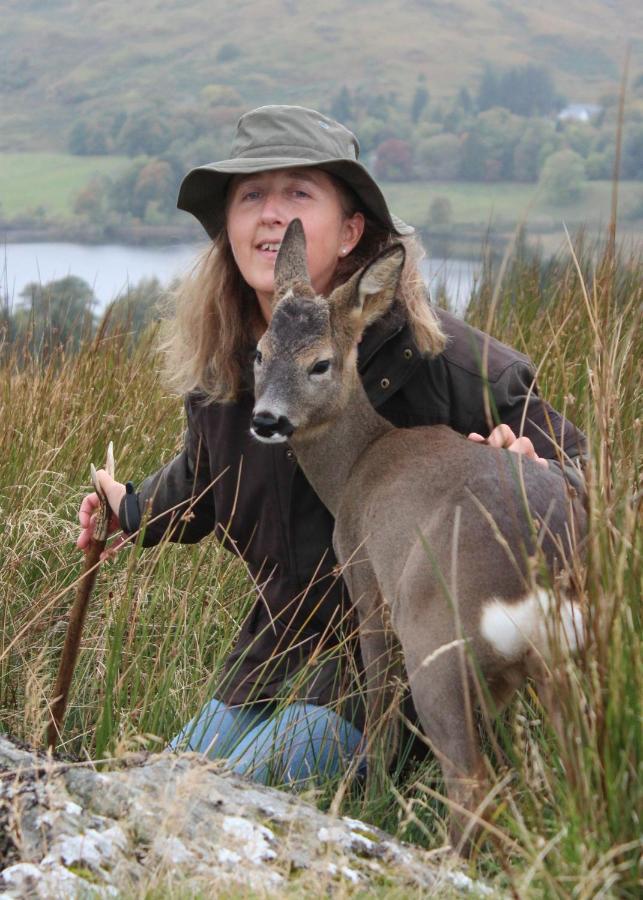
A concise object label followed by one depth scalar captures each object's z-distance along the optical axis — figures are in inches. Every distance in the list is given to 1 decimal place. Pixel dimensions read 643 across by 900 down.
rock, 84.0
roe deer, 108.9
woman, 151.5
